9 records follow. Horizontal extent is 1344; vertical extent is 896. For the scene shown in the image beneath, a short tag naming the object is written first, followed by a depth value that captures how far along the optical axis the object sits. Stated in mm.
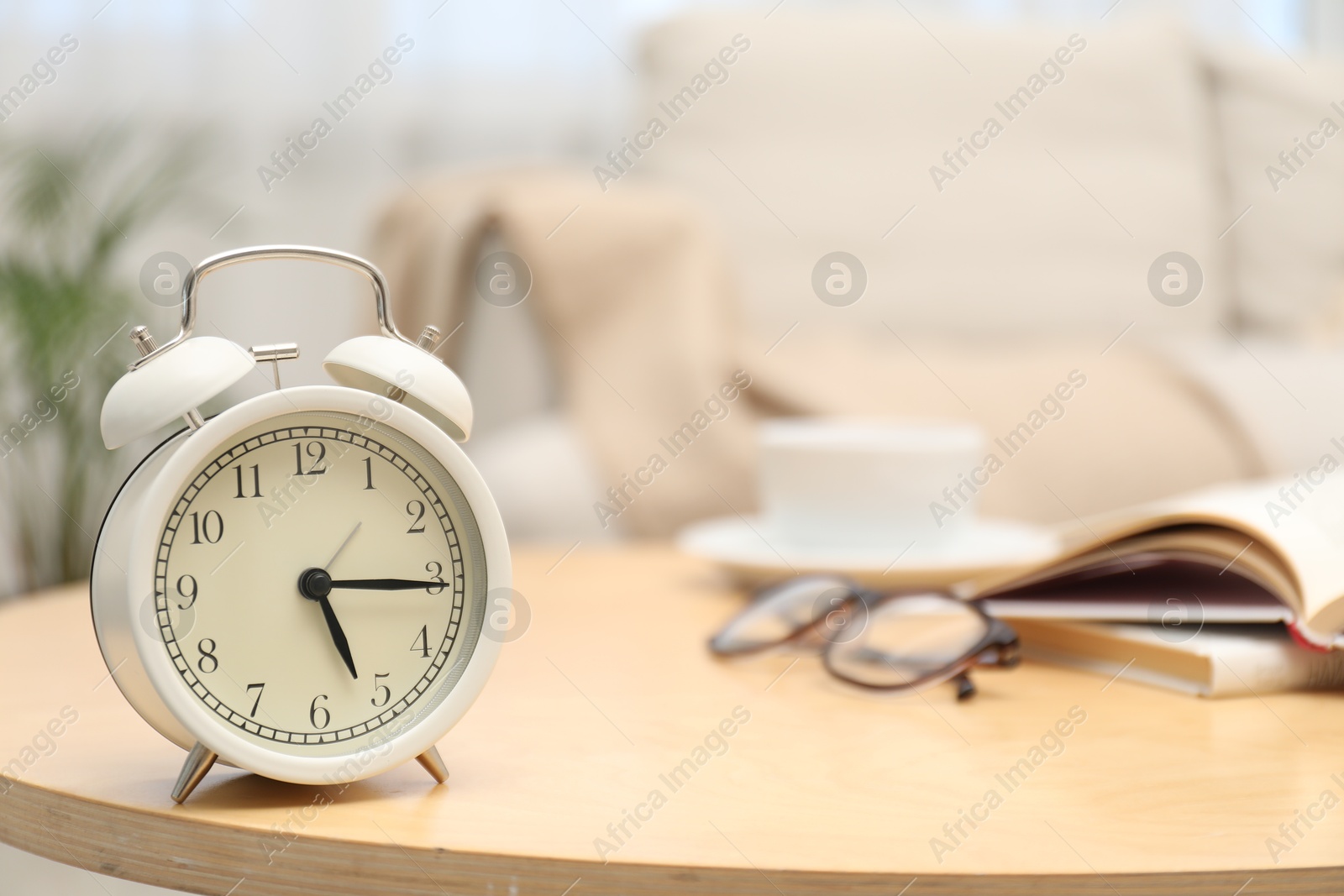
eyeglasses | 966
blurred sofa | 1775
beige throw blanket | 1672
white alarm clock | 823
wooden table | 796
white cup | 1127
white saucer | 1114
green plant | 1979
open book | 952
